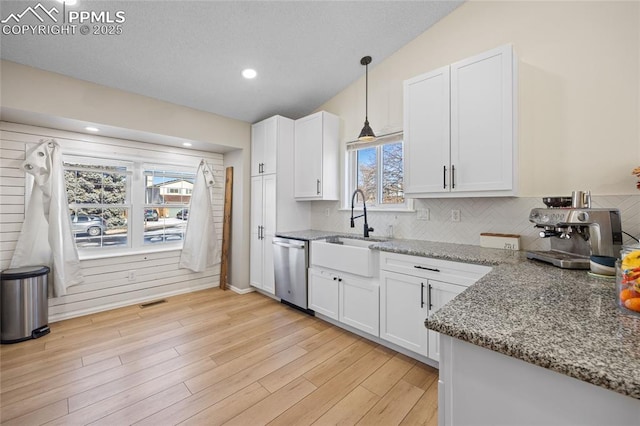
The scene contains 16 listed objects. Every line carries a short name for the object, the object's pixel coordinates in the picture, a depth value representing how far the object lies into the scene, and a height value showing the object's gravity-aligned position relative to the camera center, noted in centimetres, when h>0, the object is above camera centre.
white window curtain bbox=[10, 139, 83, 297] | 277 -8
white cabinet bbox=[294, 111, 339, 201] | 348 +73
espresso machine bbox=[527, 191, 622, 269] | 145 -11
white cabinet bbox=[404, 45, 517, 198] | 202 +69
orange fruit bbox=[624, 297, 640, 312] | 85 -30
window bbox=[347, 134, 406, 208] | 319 +52
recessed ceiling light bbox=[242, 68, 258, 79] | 300 +158
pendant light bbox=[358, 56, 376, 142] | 271 +126
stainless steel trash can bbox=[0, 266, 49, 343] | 249 -88
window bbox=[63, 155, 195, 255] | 323 +14
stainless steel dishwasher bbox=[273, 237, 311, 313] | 318 -72
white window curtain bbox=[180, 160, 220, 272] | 397 -24
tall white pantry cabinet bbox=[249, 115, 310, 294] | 369 +24
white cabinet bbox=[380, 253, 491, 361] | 197 -65
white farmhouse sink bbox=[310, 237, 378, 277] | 251 -46
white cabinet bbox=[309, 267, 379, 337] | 251 -89
